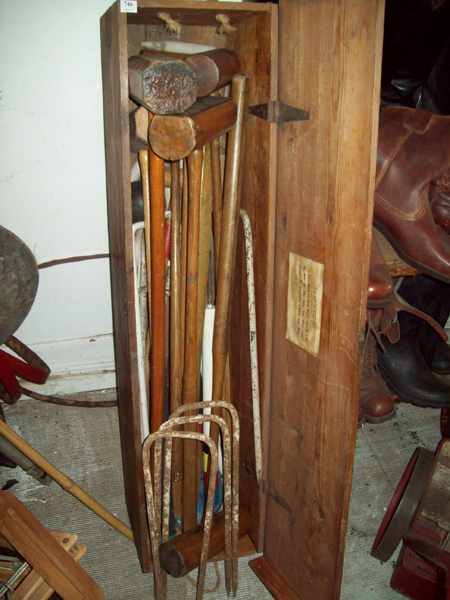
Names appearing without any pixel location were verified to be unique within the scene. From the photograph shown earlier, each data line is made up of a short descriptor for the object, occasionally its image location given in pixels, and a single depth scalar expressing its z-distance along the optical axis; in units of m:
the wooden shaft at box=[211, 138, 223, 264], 1.43
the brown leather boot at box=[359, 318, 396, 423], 1.91
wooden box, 1.06
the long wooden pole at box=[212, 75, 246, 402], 1.32
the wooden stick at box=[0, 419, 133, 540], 1.62
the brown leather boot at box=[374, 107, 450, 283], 1.40
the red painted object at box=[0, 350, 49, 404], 1.99
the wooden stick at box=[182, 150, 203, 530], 1.30
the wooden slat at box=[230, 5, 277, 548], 1.27
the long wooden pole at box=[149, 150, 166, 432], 1.29
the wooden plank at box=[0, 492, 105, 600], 1.32
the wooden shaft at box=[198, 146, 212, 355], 1.37
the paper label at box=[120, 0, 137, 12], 1.12
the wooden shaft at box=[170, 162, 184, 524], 1.40
